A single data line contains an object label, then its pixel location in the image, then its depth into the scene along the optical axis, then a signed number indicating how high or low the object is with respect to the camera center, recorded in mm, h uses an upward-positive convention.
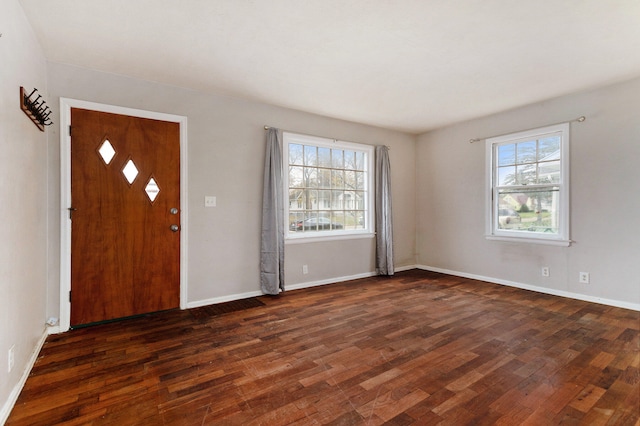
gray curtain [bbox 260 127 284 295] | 3879 -189
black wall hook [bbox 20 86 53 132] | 2026 +745
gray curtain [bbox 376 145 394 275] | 4949 -131
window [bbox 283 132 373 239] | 4277 +366
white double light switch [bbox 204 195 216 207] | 3552 +119
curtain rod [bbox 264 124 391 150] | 3938 +1072
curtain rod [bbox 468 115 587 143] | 3595 +1081
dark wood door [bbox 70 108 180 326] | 2893 -45
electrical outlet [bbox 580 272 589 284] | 3613 -791
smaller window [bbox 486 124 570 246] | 3814 +333
